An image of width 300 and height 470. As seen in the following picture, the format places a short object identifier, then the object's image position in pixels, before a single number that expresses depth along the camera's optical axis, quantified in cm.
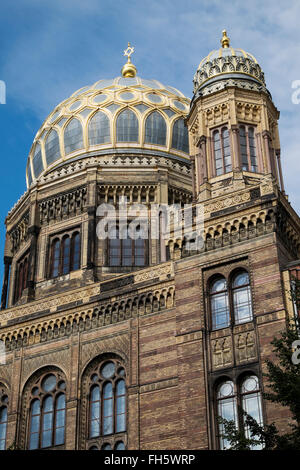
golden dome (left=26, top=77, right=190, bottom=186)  3981
